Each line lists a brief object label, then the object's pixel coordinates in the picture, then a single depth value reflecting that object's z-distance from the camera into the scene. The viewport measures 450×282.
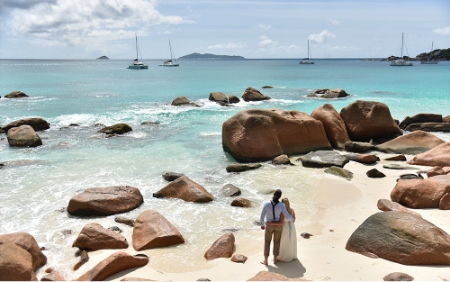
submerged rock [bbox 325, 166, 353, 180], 13.22
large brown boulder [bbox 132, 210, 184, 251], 8.61
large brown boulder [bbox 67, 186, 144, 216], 10.51
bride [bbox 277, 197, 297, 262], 7.64
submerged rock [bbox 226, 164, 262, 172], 14.49
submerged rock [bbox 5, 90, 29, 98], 38.93
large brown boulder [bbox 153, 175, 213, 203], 11.39
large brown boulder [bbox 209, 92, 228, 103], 34.58
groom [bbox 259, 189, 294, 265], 7.56
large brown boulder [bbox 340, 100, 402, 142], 17.98
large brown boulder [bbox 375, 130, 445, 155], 16.23
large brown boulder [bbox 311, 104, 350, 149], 17.31
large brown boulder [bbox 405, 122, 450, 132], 20.64
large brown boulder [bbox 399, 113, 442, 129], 21.61
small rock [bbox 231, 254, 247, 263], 7.79
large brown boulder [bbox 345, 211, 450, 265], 7.14
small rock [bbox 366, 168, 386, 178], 13.04
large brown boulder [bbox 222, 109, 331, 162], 15.66
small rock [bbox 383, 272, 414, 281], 6.51
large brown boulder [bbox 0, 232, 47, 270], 7.81
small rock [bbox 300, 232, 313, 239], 8.91
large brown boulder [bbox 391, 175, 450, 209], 10.04
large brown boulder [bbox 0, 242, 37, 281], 6.90
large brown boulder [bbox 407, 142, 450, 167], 13.91
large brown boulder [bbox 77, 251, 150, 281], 7.17
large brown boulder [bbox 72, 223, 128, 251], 8.56
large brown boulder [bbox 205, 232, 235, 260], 8.09
